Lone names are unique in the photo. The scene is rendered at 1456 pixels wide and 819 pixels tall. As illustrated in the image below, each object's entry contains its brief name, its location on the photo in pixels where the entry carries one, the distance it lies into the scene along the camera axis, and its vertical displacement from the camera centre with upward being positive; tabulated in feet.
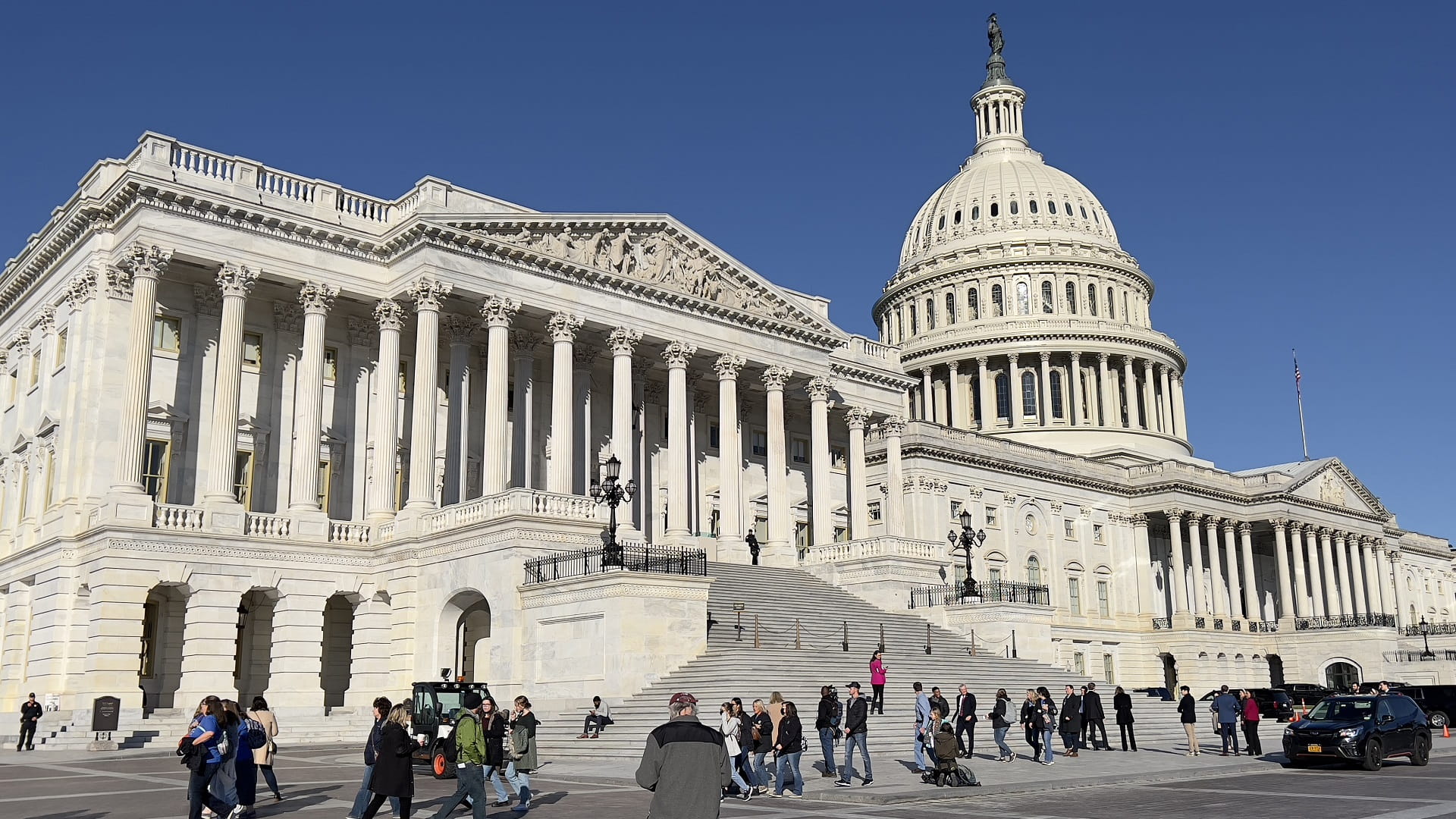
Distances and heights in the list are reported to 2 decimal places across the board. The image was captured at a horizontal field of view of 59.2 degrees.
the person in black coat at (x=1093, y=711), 107.34 -3.71
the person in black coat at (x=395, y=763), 52.24 -3.45
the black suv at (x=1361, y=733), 91.35 -5.10
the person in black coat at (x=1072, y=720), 102.37 -4.24
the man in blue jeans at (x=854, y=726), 79.97 -3.51
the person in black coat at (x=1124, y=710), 108.99 -3.72
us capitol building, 126.93 +28.55
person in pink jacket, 110.73 -0.93
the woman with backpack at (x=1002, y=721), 98.48 -4.09
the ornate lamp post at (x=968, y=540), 163.73 +16.20
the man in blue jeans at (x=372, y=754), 57.35 -3.47
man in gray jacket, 33.81 -2.55
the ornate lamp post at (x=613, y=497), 118.21 +16.63
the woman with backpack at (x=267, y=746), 63.90 -3.44
